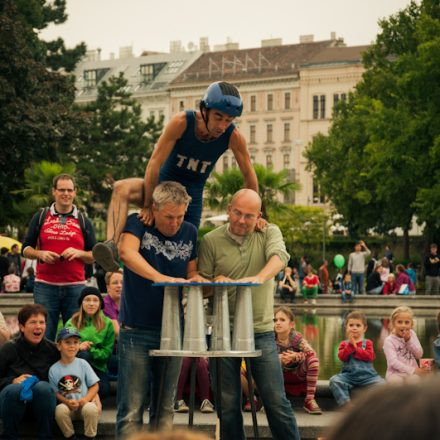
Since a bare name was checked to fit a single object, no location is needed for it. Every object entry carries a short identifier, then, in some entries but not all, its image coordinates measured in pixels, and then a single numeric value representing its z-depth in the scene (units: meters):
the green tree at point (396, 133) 50.06
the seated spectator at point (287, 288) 34.88
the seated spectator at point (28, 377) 9.24
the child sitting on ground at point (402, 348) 10.39
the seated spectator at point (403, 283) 37.12
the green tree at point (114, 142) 79.69
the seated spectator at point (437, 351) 10.33
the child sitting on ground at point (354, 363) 10.16
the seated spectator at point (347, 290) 34.16
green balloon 51.53
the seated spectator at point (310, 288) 33.34
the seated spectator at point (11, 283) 30.31
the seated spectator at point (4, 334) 10.39
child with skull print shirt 9.43
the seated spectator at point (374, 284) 38.66
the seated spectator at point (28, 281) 29.67
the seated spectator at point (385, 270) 39.38
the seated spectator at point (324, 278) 43.12
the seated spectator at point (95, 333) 10.25
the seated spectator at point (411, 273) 41.27
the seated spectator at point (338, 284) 43.14
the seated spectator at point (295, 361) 10.10
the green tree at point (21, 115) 44.66
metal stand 6.69
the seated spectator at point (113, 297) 11.48
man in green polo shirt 7.08
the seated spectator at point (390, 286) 38.81
